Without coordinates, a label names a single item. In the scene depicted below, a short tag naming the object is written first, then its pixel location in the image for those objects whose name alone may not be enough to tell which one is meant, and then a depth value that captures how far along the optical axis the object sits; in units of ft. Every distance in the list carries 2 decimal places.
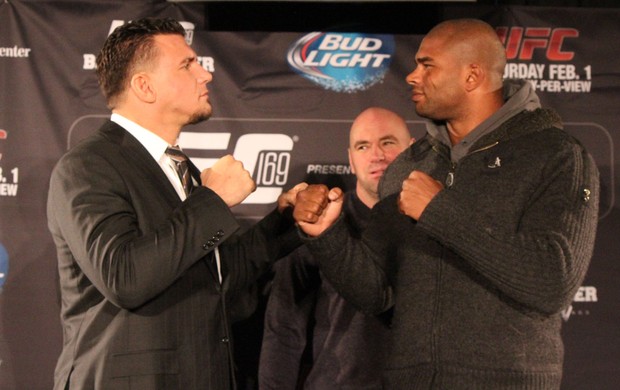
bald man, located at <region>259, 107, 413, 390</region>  10.89
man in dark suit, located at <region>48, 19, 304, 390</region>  6.81
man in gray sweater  7.00
